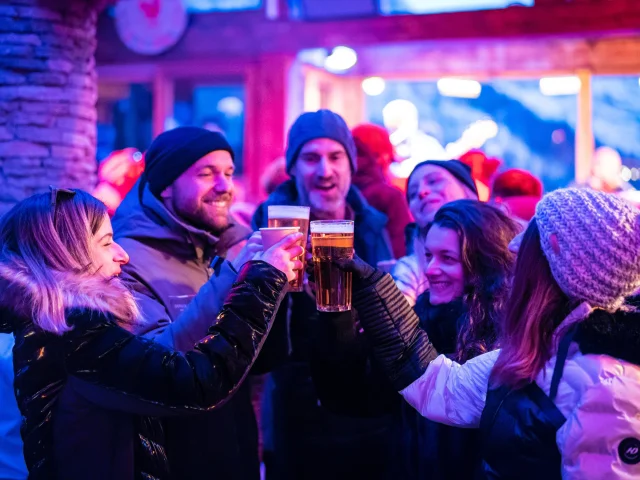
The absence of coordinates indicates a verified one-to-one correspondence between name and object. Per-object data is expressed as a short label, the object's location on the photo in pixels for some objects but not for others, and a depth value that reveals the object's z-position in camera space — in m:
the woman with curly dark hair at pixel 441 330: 2.04
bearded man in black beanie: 2.12
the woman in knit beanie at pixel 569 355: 1.40
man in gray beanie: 2.63
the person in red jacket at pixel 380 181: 3.96
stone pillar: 4.02
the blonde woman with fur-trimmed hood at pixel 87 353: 1.67
